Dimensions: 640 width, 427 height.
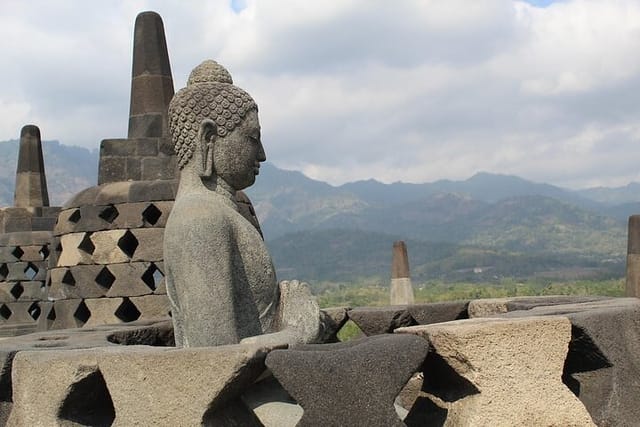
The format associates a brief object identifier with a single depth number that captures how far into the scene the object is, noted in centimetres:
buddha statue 324
